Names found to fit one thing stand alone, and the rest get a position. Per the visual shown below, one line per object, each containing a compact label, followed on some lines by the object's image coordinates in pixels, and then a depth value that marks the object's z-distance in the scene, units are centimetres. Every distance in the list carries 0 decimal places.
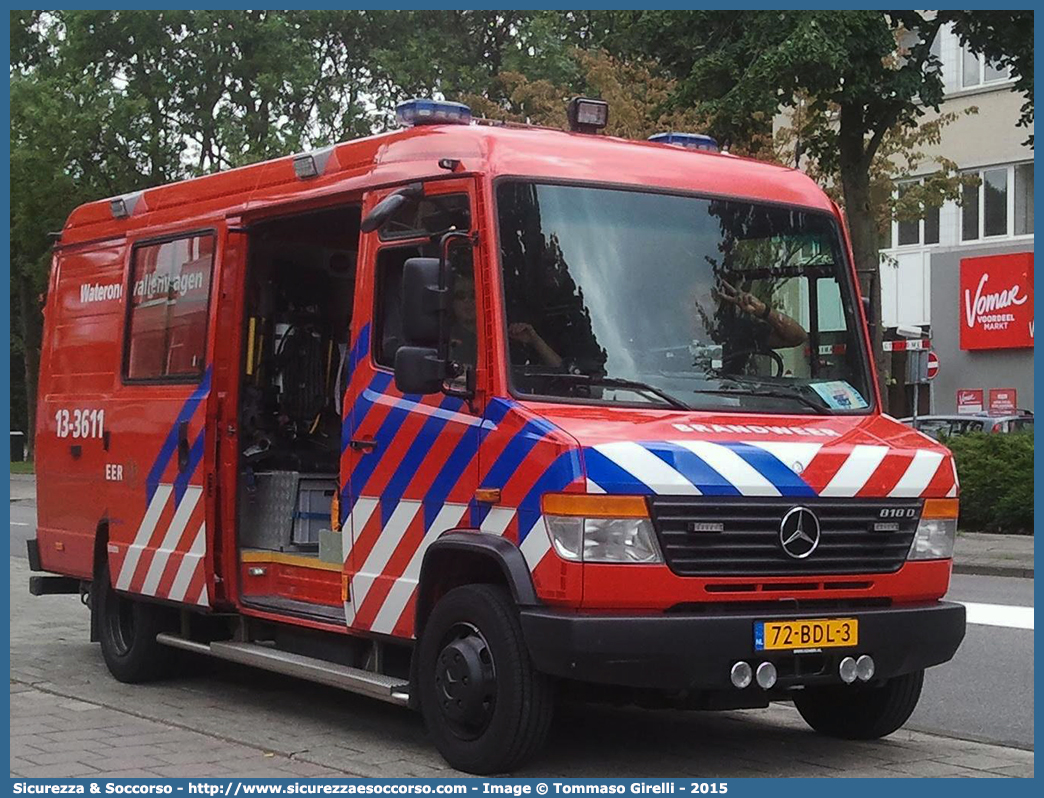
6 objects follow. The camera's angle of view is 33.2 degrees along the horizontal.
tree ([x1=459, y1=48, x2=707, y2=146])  3034
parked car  2789
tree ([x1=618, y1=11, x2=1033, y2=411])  2073
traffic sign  2767
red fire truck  726
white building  3856
